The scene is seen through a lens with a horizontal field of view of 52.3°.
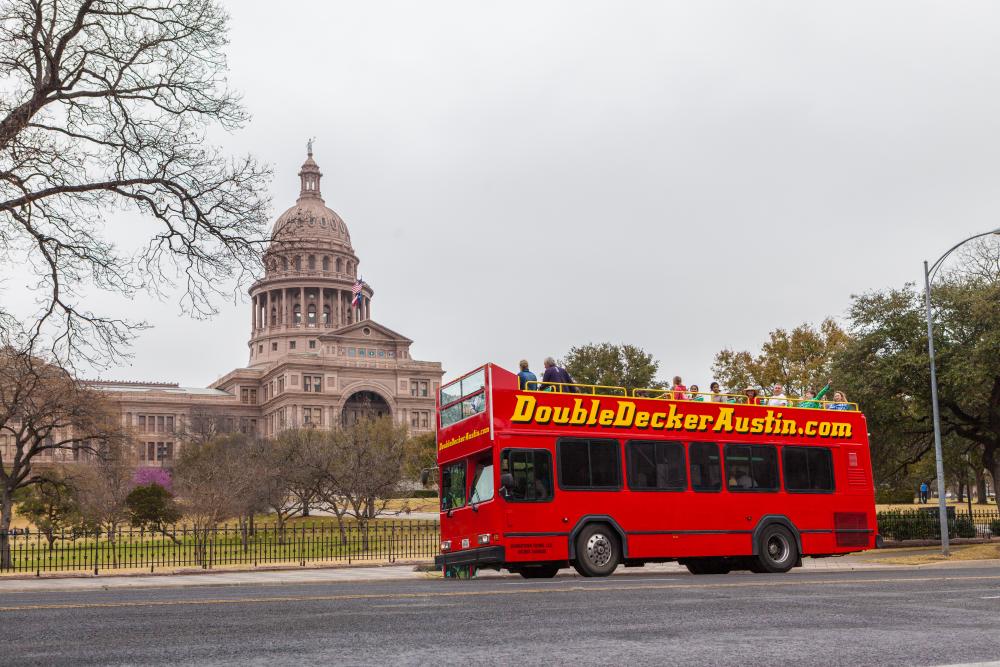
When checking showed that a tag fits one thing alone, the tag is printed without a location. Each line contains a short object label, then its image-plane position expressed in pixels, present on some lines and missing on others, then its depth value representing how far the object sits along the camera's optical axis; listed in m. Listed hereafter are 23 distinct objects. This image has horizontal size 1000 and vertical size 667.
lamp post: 28.14
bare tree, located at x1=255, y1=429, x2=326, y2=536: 52.00
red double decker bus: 17.73
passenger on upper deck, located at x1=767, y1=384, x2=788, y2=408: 21.27
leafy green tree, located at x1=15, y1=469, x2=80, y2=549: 37.57
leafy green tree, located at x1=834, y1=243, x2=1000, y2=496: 32.91
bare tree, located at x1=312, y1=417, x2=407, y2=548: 49.00
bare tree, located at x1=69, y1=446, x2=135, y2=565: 48.06
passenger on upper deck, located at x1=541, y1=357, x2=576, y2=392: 19.30
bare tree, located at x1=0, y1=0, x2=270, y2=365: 21.36
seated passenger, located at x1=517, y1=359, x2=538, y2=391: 18.23
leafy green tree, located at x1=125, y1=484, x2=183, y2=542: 49.22
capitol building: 117.88
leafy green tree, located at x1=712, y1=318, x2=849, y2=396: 57.12
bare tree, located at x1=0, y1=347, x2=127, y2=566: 30.08
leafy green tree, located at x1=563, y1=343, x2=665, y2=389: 60.22
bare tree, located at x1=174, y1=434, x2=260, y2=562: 39.91
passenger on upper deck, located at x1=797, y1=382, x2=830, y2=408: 21.76
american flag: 121.14
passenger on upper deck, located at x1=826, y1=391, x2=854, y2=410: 22.25
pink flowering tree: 78.31
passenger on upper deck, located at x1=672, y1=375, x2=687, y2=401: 20.38
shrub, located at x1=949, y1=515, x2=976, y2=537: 35.62
